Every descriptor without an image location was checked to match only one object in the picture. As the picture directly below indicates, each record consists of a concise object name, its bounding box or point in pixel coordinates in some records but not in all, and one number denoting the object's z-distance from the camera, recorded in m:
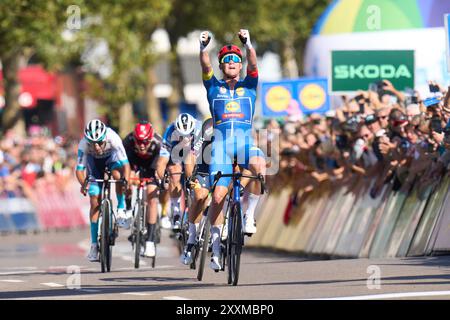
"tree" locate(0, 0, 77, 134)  33.19
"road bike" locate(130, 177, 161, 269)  18.52
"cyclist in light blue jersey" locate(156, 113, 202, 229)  17.30
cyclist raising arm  14.69
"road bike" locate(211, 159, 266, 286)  14.29
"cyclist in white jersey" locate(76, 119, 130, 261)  17.45
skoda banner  24.17
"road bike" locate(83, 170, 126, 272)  17.53
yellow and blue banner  28.12
